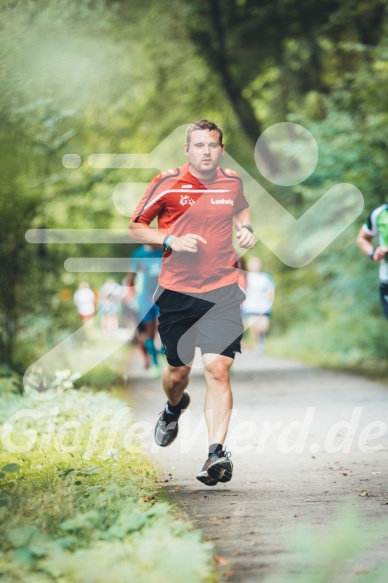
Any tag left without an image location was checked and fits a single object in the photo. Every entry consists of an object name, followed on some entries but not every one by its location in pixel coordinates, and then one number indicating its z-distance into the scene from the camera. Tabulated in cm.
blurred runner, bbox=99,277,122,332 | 5951
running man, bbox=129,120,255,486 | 1155
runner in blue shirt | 2428
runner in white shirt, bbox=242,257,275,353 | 3758
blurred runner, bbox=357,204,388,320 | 1525
